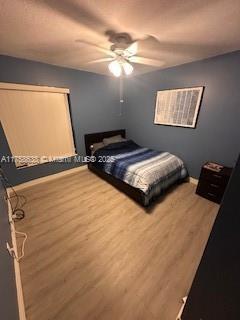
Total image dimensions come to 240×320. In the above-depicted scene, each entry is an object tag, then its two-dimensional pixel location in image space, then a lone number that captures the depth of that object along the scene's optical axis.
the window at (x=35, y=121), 2.46
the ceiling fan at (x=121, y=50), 1.73
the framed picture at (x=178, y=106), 2.74
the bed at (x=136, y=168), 2.31
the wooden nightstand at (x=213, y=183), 2.33
